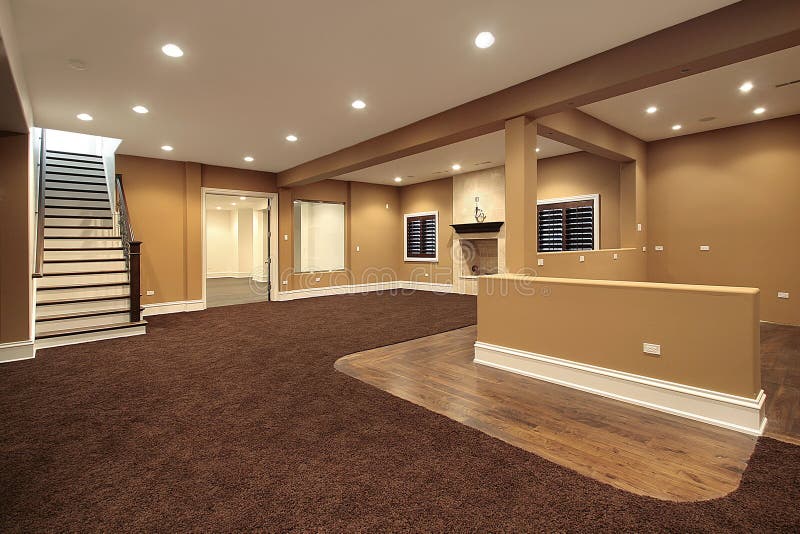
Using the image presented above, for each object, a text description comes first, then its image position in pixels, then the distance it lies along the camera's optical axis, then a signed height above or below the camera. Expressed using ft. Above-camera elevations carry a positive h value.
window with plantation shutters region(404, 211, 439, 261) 32.81 +2.55
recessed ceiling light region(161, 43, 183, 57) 10.66 +6.05
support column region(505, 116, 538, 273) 12.91 +2.37
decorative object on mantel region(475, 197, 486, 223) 28.81 +3.74
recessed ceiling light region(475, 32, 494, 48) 10.08 +5.95
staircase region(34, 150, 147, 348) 16.40 +0.31
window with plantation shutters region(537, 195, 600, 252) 22.88 +2.54
